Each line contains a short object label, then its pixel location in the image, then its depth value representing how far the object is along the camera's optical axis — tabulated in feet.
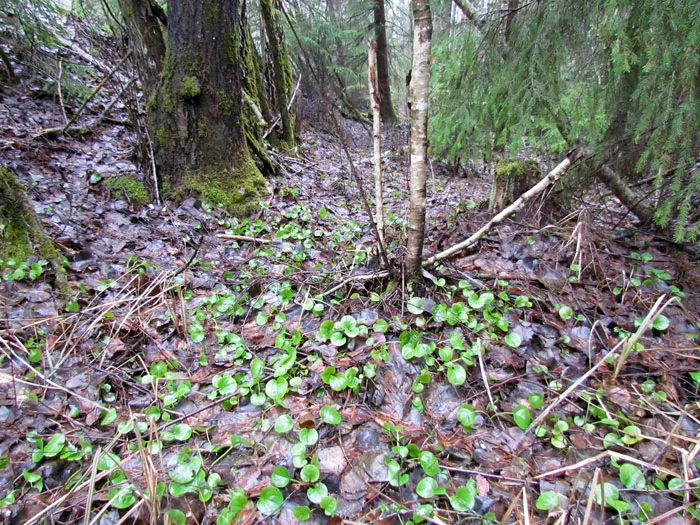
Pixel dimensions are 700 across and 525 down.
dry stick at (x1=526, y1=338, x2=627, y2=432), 5.14
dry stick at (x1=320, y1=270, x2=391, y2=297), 7.79
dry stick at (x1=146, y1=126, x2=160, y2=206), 11.82
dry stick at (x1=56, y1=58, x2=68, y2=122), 14.62
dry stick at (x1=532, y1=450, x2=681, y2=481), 4.49
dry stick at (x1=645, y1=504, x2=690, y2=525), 3.95
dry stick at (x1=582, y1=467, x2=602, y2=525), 3.70
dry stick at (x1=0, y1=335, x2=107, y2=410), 5.60
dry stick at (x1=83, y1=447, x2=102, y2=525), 3.90
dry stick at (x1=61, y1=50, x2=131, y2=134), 12.11
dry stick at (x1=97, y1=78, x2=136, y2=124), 15.30
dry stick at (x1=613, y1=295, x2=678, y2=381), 5.37
